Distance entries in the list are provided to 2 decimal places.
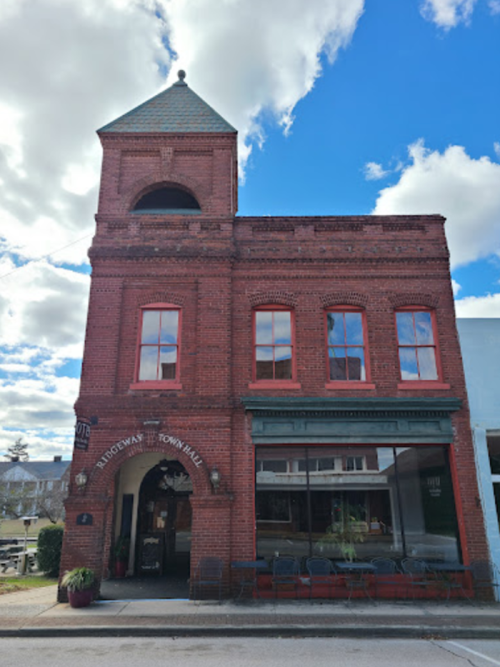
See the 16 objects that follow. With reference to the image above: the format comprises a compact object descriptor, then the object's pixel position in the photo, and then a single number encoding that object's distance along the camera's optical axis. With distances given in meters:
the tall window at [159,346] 12.12
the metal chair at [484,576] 10.66
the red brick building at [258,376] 11.20
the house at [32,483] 39.72
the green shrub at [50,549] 14.41
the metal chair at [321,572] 10.70
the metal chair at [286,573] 10.69
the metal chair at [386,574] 10.73
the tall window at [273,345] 12.23
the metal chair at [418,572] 10.75
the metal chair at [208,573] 10.44
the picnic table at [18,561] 15.67
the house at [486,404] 11.24
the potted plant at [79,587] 9.85
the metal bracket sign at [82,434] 10.77
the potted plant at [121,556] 13.36
